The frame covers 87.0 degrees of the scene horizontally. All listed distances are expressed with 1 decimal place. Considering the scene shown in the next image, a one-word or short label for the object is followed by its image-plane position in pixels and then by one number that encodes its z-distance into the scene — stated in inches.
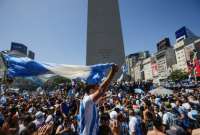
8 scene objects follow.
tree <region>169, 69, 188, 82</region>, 1210.9
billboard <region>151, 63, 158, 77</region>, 1910.5
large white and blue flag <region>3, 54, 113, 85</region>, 100.0
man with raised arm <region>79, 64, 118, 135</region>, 52.4
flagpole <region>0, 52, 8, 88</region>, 108.5
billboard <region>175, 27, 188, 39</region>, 1607.5
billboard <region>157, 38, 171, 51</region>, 1881.4
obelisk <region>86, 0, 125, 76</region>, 781.6
